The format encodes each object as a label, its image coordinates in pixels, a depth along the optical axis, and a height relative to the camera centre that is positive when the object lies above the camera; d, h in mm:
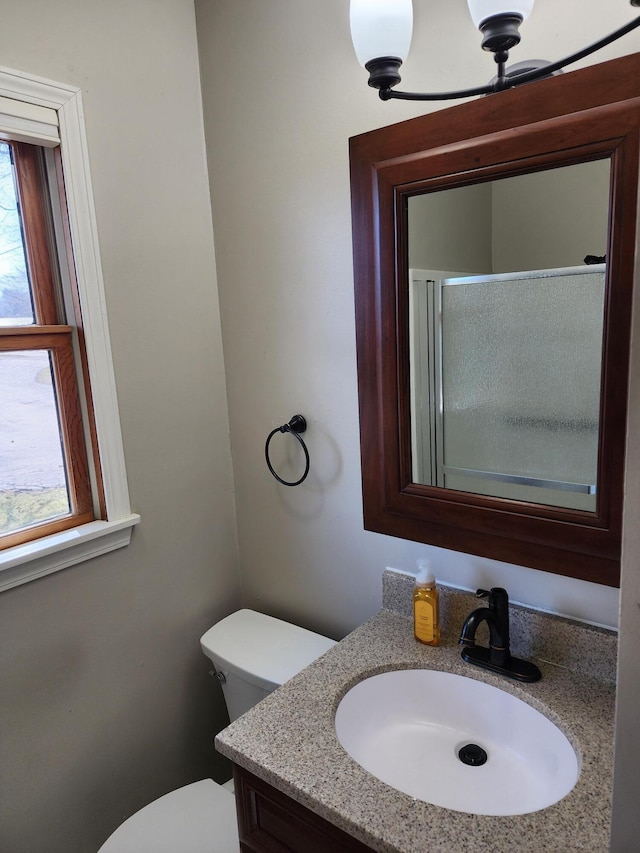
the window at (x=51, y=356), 1266 -20
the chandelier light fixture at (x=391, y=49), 934 +504
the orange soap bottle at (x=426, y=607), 1232 -617
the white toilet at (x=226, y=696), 1278 -972
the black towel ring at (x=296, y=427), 1512 -251
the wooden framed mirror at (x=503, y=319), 931 +10
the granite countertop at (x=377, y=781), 796 -723
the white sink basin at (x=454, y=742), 985 -820
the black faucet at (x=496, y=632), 1137 -630
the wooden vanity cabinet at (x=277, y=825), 910 -846
